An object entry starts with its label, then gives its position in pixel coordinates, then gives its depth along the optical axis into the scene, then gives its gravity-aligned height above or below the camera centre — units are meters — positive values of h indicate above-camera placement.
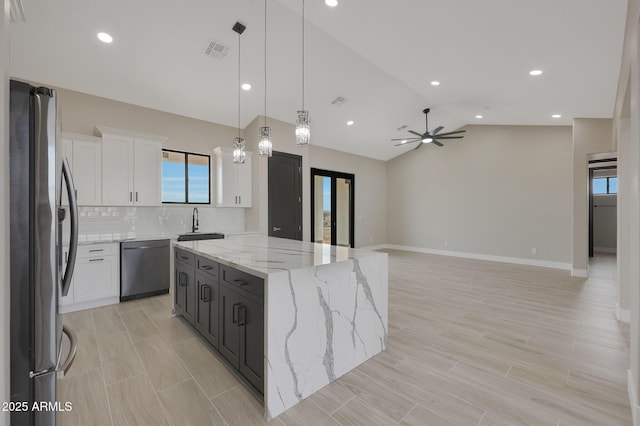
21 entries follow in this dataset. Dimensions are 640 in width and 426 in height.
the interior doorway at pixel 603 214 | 8.39 +0.00
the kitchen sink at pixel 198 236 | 4.50 -0.36
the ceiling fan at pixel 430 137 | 5.89 +1.59
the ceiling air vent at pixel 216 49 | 3.60 +2.13
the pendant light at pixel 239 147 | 3.44 +0.81
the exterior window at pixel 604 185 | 8.71 +0.88
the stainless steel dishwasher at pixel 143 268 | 4.01 -0.79
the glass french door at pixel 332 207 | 7.57 +0.20
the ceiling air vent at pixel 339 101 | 5.38 +2.16
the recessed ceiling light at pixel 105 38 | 3.25 +2.03
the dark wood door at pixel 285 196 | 5.68 +0.38
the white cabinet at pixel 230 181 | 5.23 +0.62
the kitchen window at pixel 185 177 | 4.95 +0.66
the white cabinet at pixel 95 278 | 3.64 -0.84
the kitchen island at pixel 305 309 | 1.83 -0.71
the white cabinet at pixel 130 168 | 4.11 +0.70
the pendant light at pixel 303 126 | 2.79 +0.86
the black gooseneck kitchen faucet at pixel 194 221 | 5.15 -0.12
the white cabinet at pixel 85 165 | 3.80 +0.68
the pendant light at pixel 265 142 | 3.09 +0.78
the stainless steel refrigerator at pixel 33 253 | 1.01 -0.14
